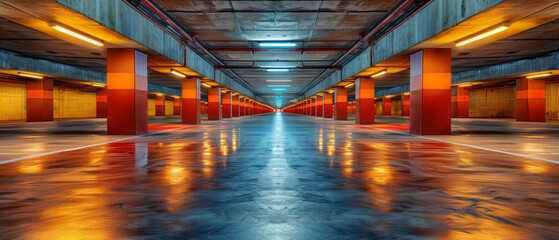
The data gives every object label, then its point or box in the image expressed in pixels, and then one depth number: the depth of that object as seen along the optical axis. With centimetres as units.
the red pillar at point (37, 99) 2756
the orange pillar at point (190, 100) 2422
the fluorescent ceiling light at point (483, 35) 936
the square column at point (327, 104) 4206
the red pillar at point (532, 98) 2641
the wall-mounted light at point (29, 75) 2353
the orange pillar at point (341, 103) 3352
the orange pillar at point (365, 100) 2386
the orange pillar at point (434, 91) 1313
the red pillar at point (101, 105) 4038
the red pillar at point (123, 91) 1307
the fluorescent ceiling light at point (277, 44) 1844
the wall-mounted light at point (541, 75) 2341
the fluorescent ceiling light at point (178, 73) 2002
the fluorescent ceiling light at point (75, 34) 920
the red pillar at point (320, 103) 4972
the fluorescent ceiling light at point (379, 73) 2025
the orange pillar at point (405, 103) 4916
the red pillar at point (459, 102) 3727
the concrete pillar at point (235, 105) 4780
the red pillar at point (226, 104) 4128
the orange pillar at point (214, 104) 3328
